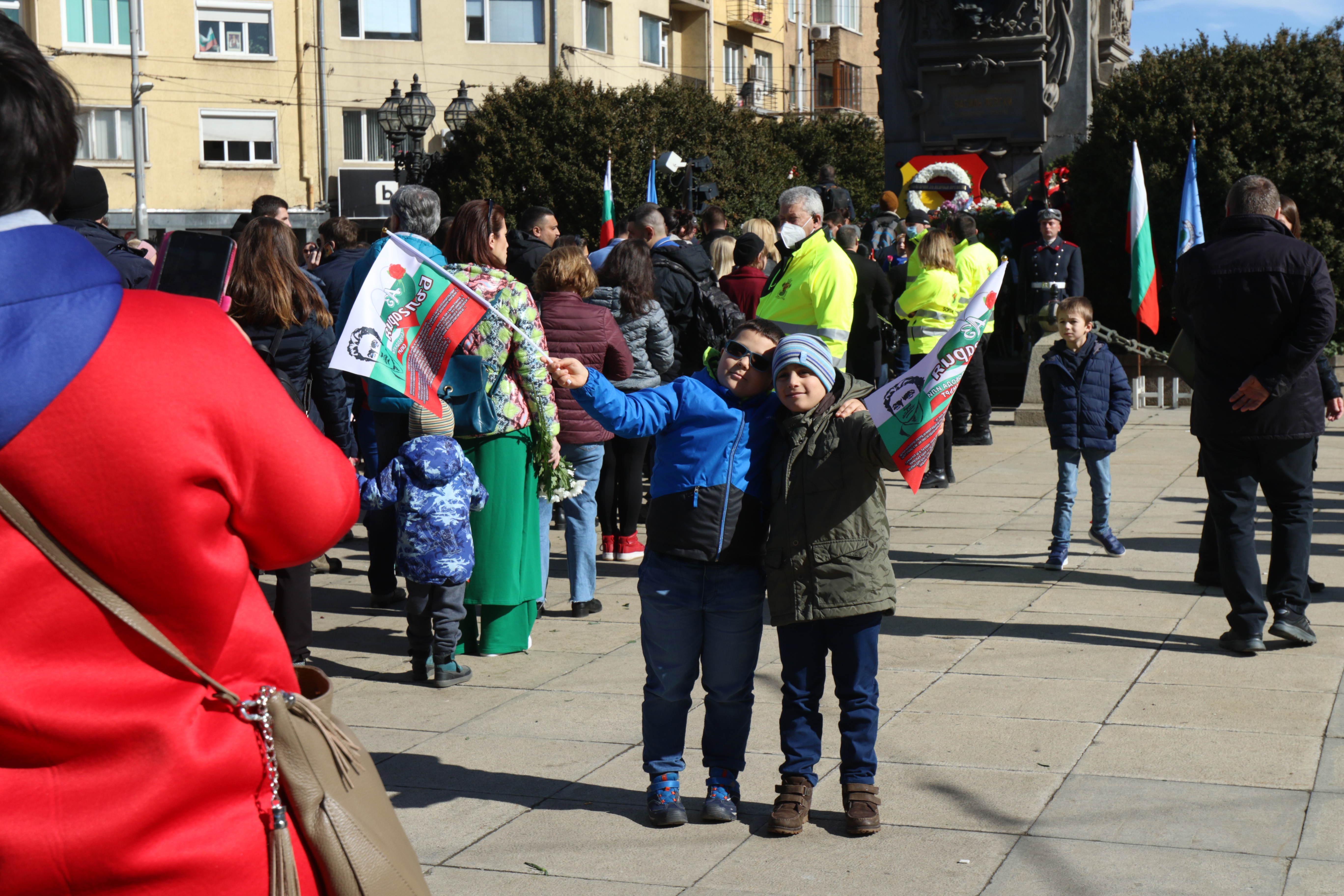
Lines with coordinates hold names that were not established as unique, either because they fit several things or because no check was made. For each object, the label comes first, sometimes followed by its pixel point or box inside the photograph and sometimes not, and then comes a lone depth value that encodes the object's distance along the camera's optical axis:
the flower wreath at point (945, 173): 21.30
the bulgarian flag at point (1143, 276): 13.56
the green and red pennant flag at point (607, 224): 14.10
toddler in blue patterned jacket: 6.14
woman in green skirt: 6.38
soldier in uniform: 14.64
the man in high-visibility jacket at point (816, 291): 7.57
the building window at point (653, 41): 49.91
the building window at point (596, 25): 47.12
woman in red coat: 1.78
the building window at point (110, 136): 42.31
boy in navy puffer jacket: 8.50
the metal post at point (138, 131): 40.78
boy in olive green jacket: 4.37
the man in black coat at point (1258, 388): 6.43
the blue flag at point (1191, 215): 12.75
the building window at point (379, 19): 44.31
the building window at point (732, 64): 56.81
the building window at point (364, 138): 44.41
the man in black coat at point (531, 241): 9.83
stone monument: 22.00
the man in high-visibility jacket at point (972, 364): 12.47
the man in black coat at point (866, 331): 11.77
